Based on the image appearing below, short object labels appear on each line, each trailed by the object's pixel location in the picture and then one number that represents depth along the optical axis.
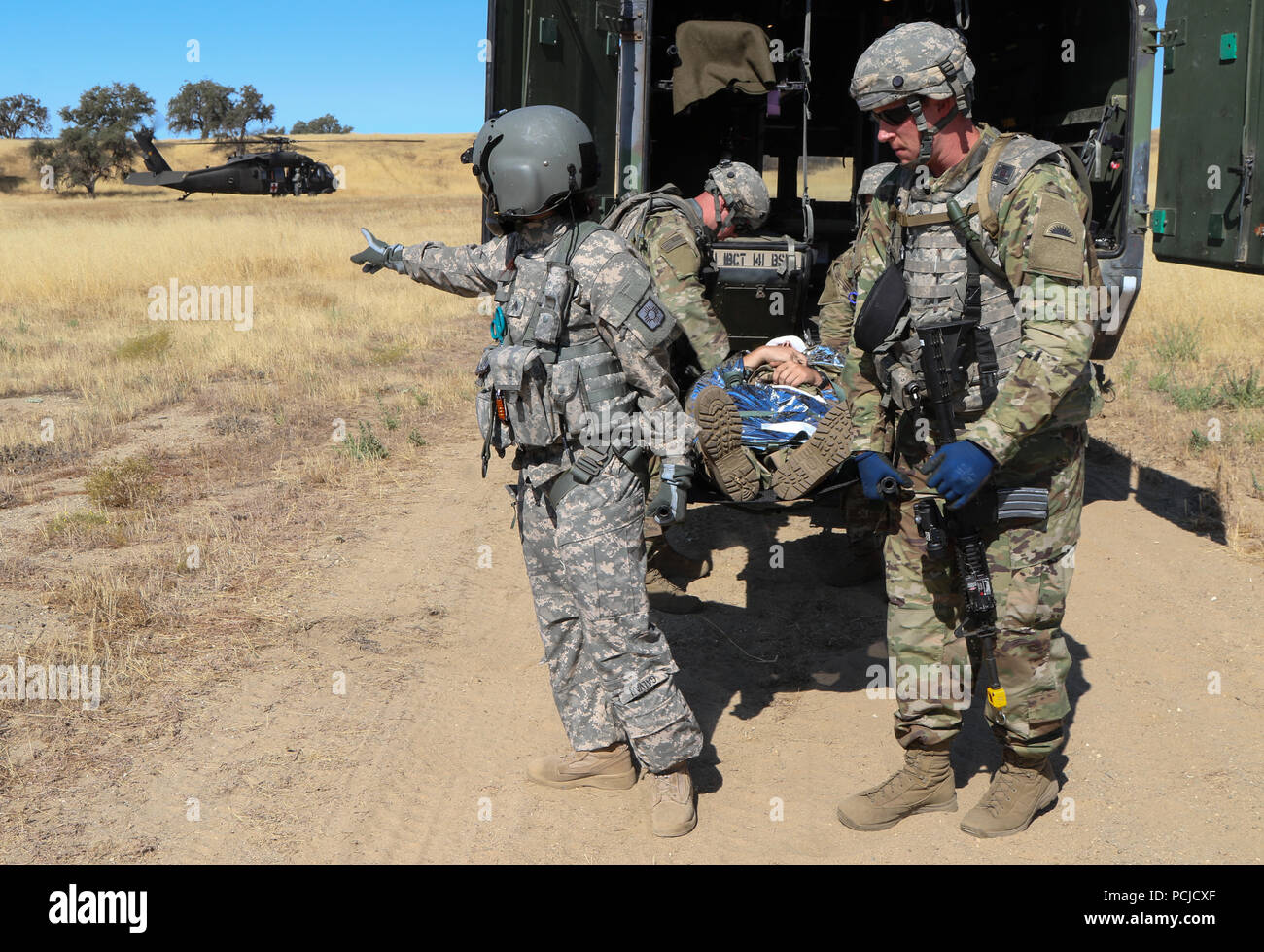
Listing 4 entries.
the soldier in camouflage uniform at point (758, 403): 3.67
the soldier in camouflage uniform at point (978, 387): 2.74
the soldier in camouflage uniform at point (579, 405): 2.98
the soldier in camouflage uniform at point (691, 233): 3.73
